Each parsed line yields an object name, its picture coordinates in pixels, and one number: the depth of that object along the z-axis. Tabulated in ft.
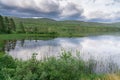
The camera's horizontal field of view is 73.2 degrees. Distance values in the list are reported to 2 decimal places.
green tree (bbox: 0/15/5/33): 113.13
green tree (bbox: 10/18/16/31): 126.88
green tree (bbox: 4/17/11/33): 116.05
